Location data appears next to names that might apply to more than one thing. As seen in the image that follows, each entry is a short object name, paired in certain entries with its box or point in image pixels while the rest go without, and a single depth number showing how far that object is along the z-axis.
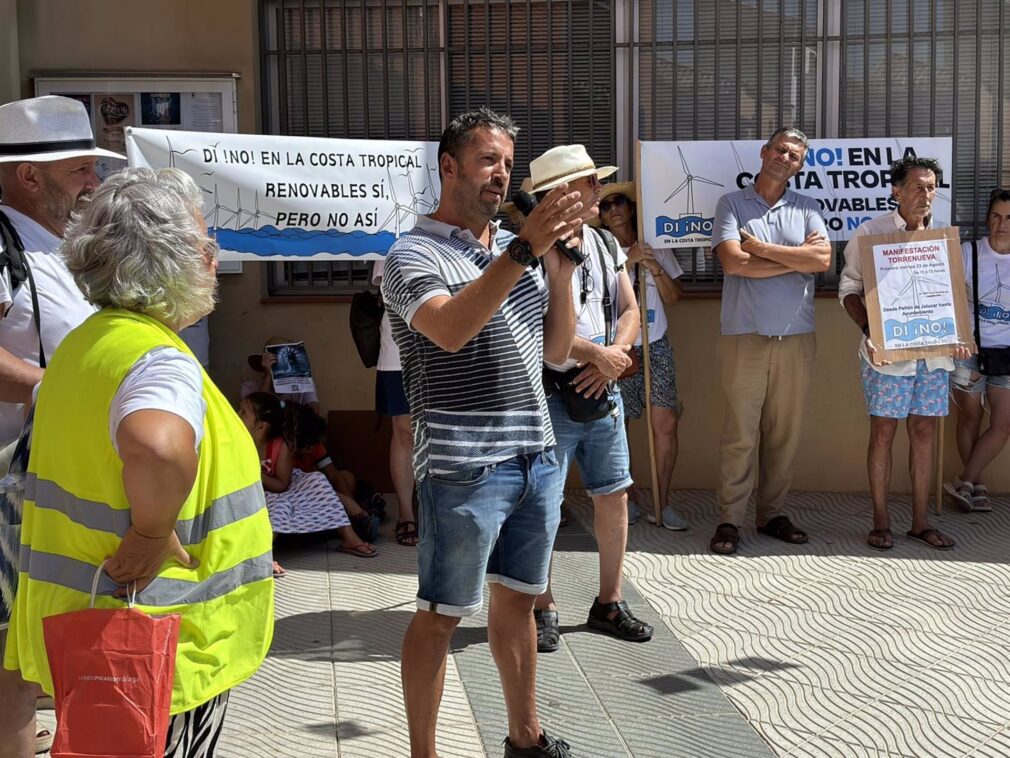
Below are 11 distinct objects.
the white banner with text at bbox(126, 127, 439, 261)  5.98
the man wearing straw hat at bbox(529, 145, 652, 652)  4.29
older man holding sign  6.08
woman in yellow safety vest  2.13
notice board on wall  7.04
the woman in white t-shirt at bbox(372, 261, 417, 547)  6.16
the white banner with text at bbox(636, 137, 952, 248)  6.43
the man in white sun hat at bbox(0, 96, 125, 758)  3.04
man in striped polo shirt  3.09
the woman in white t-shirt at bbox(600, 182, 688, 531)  6.59
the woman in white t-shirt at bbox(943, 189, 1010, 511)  6.57
